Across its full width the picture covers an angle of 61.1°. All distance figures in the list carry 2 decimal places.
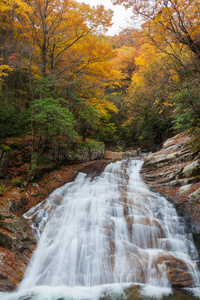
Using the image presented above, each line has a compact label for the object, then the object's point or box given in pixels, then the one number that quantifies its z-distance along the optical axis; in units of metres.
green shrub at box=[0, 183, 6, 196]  6.29
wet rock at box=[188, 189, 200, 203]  6.46
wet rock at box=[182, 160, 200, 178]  7.56
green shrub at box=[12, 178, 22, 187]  7.31
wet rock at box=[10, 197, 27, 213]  6.10
